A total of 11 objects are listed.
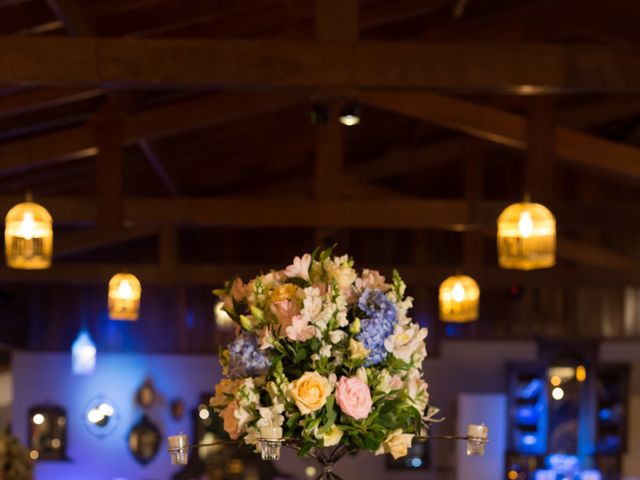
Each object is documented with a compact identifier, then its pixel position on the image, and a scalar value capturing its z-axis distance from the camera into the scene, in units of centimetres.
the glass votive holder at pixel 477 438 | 297
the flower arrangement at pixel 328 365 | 269
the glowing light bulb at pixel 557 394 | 1495
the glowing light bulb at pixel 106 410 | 1514
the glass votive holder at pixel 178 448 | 294
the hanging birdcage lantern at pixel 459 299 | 1143
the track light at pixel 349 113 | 693
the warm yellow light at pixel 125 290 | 1066
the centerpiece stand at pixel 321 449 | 280
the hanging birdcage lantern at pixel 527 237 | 782
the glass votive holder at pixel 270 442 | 266
